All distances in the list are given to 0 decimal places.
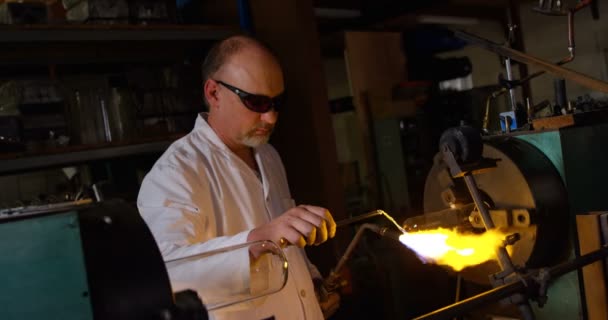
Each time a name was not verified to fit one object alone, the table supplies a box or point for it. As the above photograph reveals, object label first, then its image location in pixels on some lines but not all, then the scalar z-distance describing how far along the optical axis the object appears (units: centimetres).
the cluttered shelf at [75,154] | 191
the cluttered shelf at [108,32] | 189
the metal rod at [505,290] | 71
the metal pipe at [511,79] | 128
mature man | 129
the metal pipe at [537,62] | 115
